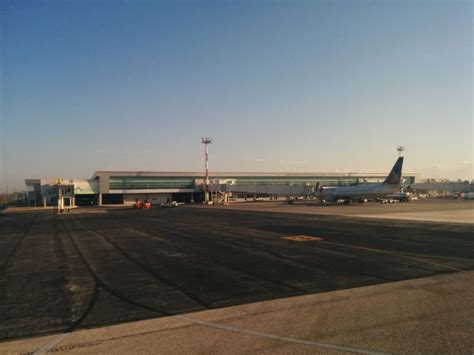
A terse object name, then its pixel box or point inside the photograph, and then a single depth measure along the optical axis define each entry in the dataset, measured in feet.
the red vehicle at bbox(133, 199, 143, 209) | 256.09
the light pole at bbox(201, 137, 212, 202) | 342.05
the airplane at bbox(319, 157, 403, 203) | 234.58
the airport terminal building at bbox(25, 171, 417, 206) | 337.72
